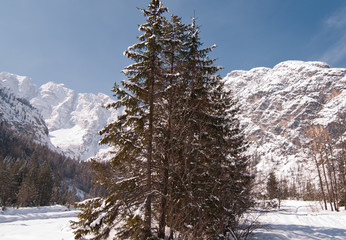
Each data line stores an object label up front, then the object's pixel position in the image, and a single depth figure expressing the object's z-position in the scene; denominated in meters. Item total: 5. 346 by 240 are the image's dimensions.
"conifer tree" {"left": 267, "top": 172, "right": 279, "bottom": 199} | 37.57
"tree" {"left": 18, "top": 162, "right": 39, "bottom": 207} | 52.88
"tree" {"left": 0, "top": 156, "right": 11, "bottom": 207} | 51.19
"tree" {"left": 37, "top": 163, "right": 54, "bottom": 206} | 63.53
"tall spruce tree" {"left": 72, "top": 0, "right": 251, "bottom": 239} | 7.55
